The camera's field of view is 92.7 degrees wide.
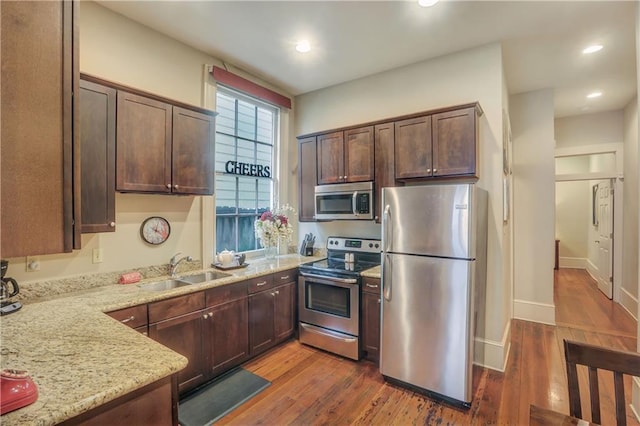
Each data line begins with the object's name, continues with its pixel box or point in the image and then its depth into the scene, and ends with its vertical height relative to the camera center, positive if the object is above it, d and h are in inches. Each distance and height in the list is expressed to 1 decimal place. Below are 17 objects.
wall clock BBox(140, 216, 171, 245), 106.0 -6.5
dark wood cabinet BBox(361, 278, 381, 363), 113.3 -39.5
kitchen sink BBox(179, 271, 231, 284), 110.5 -24.3
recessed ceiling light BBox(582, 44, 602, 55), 118.7 +64.8
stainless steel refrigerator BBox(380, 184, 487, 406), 90.9 -23.7
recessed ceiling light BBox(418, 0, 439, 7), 91.0 +63.1
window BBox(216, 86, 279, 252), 135.6 +22.2
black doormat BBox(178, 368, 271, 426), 85.9 -57.5
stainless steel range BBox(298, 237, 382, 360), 117.0 -36.2
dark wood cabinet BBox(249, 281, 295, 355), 115.0 -41.9
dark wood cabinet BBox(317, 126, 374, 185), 130.9 +25.1
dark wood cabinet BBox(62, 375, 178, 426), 38.7 -27.2
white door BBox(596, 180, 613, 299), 193.9 -17.5
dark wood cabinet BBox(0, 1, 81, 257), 27.0 +7.6
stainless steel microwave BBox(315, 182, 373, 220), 129.0 +4.8
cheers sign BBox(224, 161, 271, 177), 137.3 +20.3
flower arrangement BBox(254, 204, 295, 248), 141.1 -7.7
